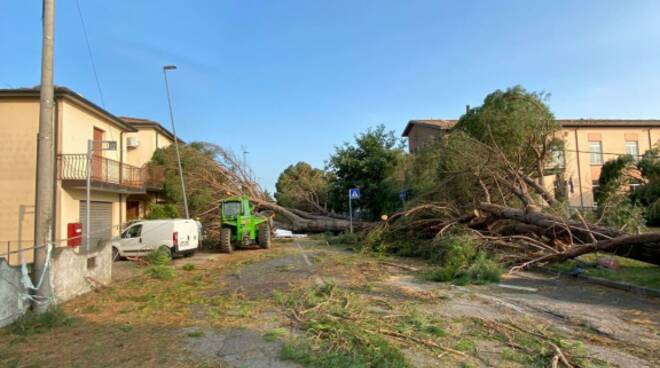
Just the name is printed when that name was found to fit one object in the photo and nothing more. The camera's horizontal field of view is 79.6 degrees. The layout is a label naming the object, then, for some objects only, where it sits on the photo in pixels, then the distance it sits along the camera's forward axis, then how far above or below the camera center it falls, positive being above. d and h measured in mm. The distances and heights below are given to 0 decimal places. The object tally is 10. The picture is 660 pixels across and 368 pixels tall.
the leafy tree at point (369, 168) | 24641 +2528
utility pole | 6660 +629
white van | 14578 -1007
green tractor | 17086 -778
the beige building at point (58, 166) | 14758 +1851
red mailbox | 12742 -564
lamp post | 20753 +2190
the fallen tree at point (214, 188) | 22984 +1330
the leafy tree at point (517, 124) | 17141 +3754
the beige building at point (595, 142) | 31766 +5067
